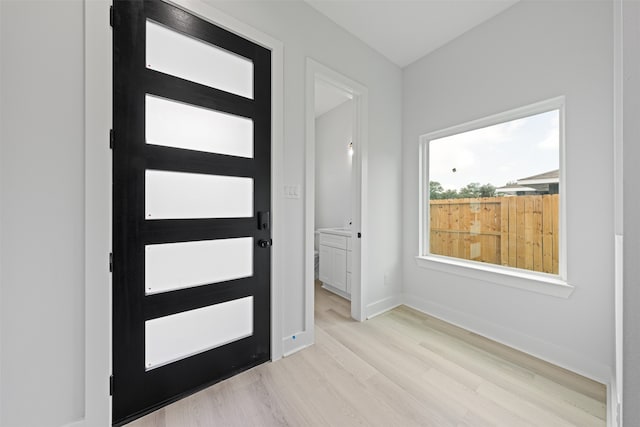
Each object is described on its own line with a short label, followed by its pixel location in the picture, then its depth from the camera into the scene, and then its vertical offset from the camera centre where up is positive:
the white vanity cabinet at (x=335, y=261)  3.07 -0.67
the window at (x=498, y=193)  1.91 +0.19
